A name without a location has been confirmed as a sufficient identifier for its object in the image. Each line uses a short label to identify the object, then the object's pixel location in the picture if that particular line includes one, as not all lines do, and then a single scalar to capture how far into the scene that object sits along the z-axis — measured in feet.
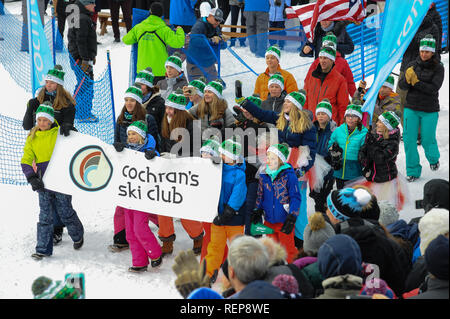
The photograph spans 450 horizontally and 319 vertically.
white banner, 46.42
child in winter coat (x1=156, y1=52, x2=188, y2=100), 60.64
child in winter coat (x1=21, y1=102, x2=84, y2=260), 48.80
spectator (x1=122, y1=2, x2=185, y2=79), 71.61
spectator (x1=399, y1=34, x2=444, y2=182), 58.18
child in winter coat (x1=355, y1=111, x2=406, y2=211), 51.37
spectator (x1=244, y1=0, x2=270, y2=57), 90.42
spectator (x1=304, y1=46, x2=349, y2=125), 57.82
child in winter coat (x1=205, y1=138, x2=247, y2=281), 45.16
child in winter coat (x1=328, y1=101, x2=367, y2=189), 52.75
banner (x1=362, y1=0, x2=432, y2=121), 39.91
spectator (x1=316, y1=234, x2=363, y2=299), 28.58
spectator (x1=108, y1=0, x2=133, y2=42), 98.43
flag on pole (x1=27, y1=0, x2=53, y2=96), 57.82
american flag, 67.21
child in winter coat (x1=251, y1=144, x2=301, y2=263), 44.77
